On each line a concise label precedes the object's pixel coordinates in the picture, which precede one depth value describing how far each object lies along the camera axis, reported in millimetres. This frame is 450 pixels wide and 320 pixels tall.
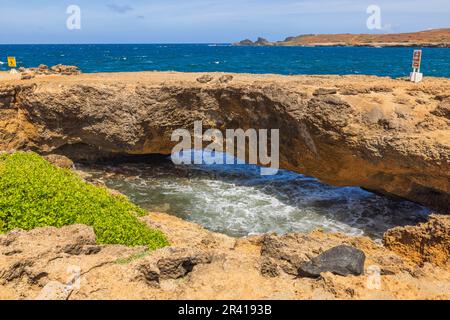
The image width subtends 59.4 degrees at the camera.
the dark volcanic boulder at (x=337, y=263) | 6598
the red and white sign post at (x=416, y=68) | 15352
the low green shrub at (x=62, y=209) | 8742
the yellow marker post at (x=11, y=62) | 27225
